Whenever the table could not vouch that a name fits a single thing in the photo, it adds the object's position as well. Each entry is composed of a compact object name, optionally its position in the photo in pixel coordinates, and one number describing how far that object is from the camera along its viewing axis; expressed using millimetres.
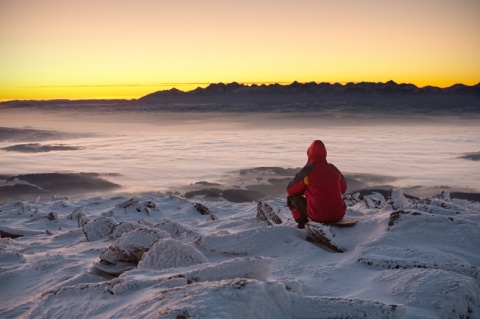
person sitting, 5211
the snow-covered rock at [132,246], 4500
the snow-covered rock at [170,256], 4008
